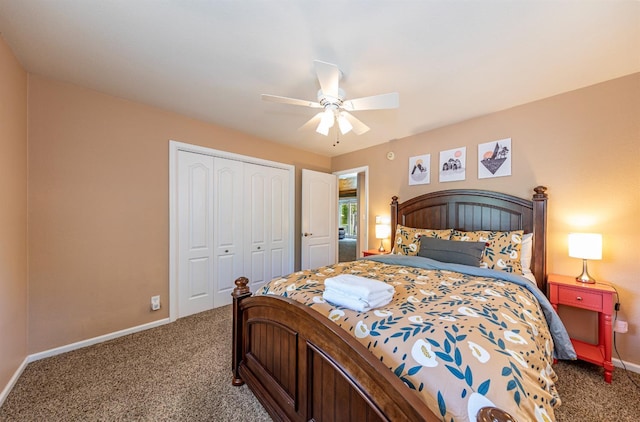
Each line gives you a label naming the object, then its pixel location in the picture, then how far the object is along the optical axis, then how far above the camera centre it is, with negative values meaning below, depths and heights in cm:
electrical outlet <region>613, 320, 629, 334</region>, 189 -94
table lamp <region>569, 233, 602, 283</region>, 187 -30
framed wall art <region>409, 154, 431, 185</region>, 317 +56
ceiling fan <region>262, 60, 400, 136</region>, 159 +84
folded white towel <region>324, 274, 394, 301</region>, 121 -42
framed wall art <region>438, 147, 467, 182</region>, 286 +57
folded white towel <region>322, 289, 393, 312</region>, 118 -48
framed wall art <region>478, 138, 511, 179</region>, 254 +58
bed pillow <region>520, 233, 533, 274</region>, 225 -40
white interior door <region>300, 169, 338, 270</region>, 396 -16
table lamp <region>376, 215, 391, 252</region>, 339 -28
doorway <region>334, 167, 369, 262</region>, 405 -13
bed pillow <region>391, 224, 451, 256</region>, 269 -33
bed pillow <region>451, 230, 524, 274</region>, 212 -38
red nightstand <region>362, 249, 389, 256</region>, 329 -60
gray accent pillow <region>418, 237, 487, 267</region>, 218 -40
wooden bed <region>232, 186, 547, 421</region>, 81 -70
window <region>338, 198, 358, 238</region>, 1027 -35
